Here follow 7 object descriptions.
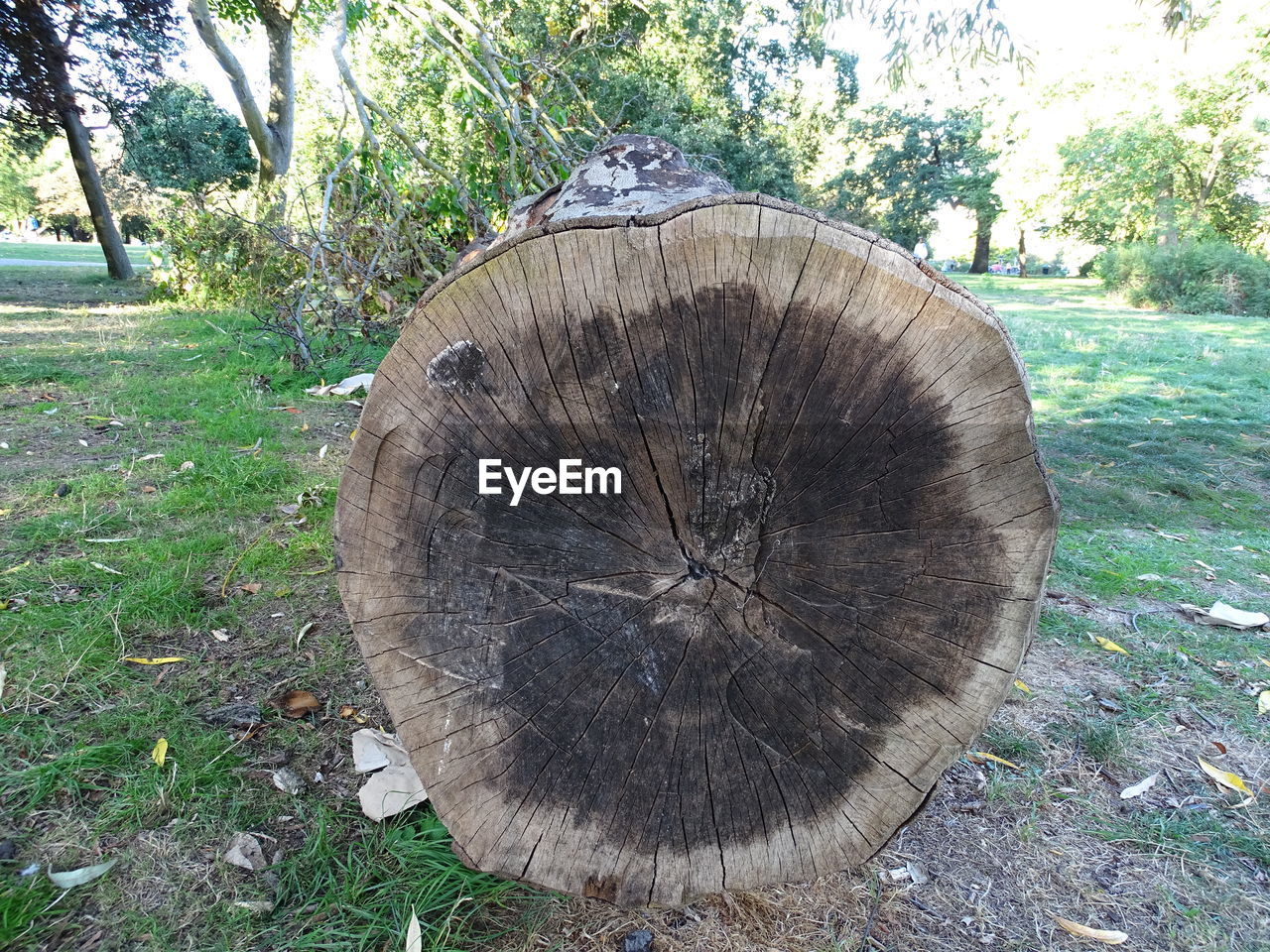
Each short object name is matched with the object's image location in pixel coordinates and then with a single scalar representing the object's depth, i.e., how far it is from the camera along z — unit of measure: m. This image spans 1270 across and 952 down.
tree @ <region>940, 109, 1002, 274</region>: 26.47
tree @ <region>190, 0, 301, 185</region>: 9.22
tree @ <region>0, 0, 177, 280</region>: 7.16
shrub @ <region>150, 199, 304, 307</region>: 9.08
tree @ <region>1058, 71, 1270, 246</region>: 18.36
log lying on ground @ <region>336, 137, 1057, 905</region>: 1.27
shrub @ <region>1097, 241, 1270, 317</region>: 15.39
